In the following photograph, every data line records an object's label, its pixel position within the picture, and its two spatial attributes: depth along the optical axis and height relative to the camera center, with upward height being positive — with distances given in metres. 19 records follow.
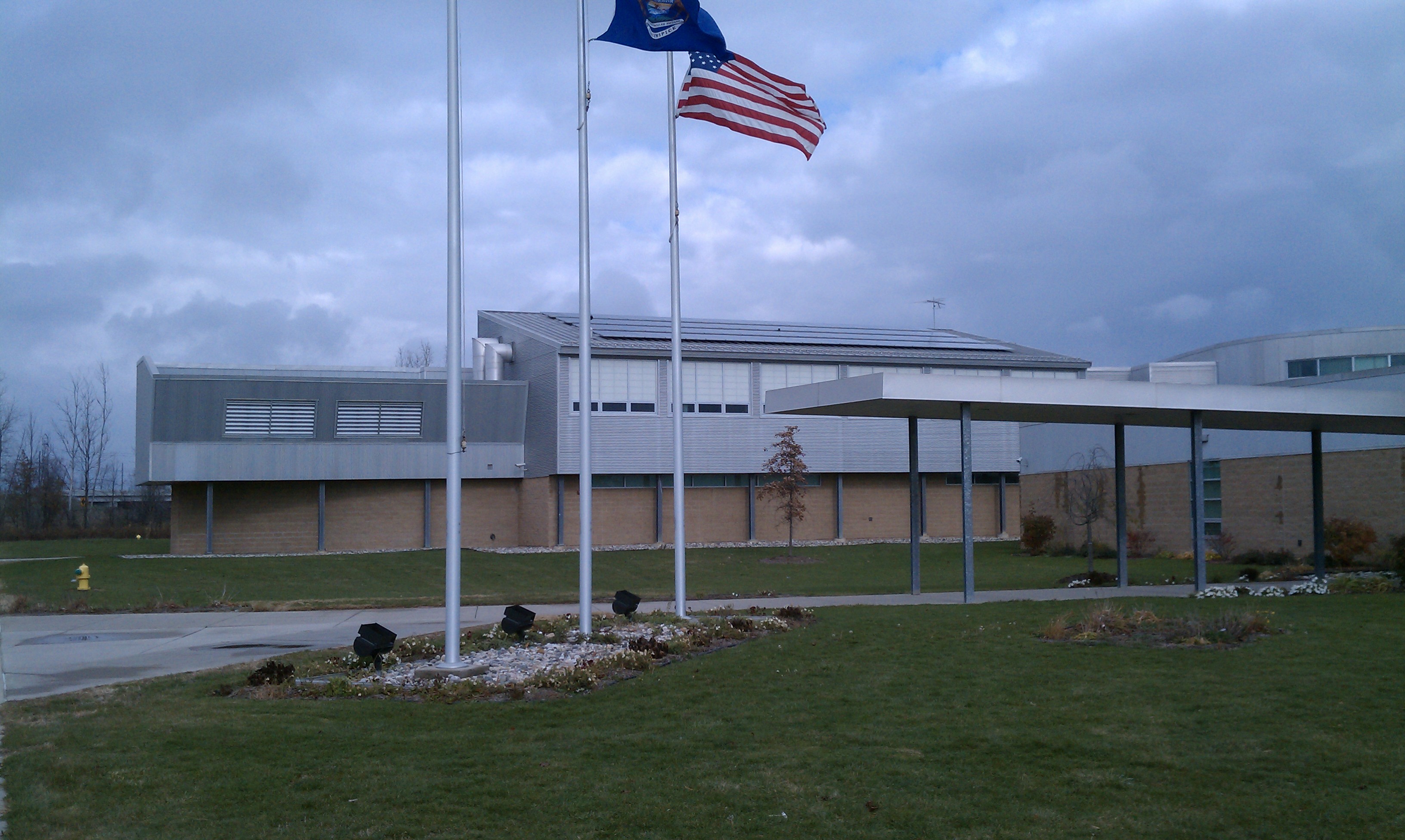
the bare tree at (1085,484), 33.25 -0.27
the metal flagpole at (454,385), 12.15 +1.11
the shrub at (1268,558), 29.00 -2.37
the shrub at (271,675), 11.68 -2.17
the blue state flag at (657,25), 14.10 +6.17
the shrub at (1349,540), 26.98 -1.72
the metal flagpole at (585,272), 14.36 +2.85
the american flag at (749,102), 15.65 +5.69
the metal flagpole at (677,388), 16.75 +1.49
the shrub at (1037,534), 38.59 -2.15
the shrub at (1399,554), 21.89 -1.79
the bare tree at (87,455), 72.69 +1.99
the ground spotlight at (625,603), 16.66 -1.98
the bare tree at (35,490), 65.25 -0.41
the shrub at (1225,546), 31.88 -2.17
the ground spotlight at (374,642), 12.38 -1.92
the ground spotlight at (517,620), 14.70 -1.98
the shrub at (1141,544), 35.78 -2.34
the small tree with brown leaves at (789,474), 40.50 +0.17
